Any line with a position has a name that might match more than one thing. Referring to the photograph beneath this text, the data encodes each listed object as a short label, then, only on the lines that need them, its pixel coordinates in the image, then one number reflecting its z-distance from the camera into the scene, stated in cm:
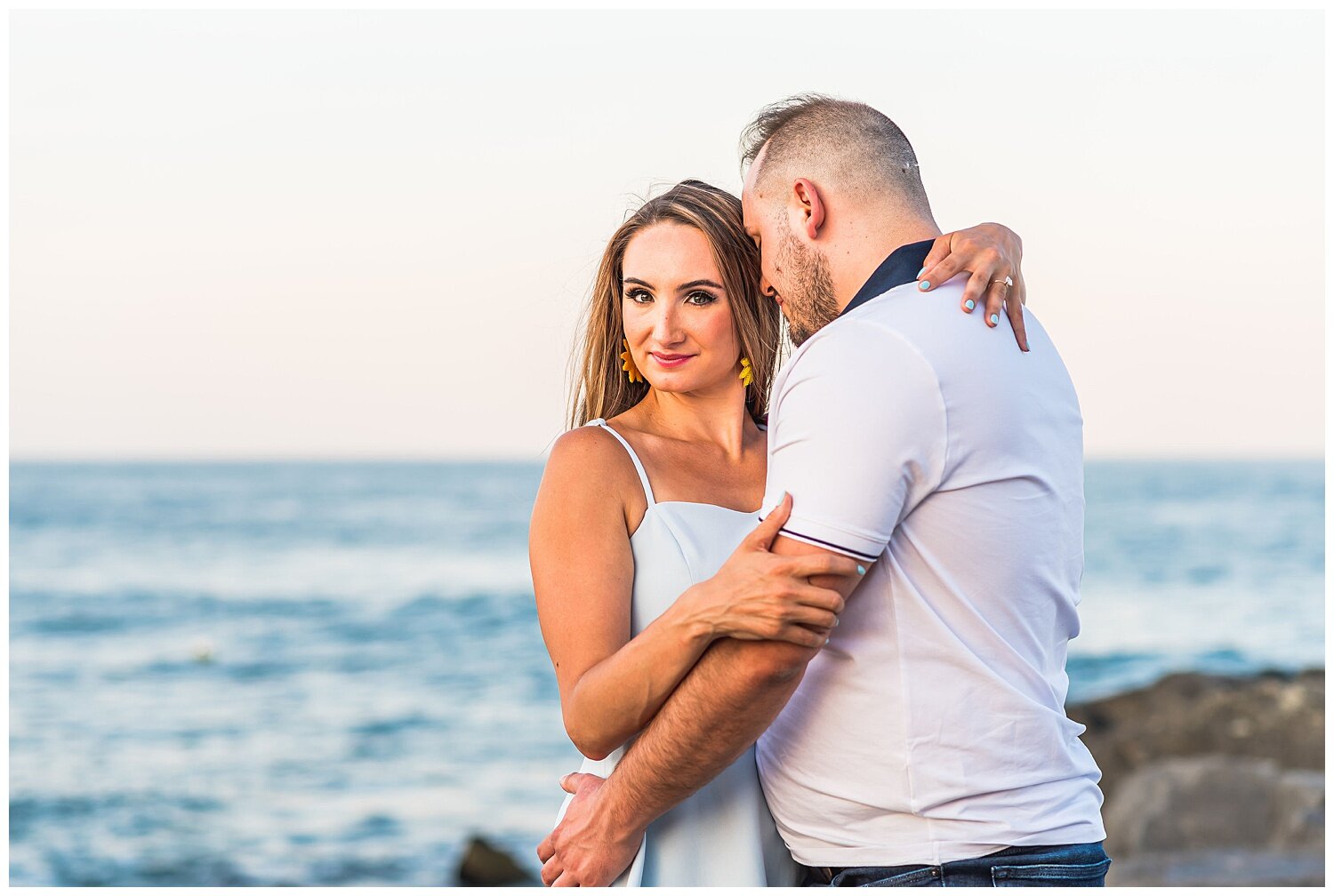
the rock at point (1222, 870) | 611
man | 198
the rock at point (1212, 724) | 943
